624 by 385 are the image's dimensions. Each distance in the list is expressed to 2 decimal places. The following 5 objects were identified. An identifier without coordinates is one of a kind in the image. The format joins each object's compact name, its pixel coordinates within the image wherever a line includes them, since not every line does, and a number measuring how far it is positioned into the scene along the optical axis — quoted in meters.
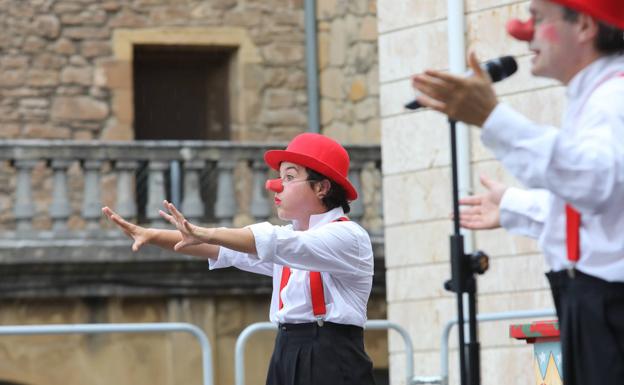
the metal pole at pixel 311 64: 31.86
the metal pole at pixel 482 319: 15.12
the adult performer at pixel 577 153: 6.90
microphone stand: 8.23
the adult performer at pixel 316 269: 10.69
